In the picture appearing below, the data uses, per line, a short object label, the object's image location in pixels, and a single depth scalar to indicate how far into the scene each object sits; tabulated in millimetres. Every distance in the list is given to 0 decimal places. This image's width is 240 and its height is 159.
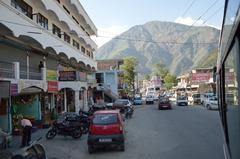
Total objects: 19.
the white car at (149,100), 42846
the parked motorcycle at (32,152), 4291
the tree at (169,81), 75795
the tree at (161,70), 76455
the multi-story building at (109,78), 39331
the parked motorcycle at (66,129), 12141
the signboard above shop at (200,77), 41196
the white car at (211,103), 26059
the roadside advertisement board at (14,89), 11261
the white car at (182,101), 34929
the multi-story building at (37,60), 11362
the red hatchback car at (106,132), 8746
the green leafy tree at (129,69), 53812
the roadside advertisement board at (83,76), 23596
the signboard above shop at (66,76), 18610
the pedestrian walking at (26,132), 10675
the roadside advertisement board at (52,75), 16343
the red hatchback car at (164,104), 28991
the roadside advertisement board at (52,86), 16040
